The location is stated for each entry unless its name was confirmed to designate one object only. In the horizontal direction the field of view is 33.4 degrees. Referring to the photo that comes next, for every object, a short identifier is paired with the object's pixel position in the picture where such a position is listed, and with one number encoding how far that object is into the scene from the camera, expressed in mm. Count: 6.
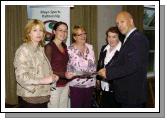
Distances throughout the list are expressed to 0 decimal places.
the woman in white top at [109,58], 3174
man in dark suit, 2490
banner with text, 4180
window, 5532
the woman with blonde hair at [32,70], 2283
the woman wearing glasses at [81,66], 3143
